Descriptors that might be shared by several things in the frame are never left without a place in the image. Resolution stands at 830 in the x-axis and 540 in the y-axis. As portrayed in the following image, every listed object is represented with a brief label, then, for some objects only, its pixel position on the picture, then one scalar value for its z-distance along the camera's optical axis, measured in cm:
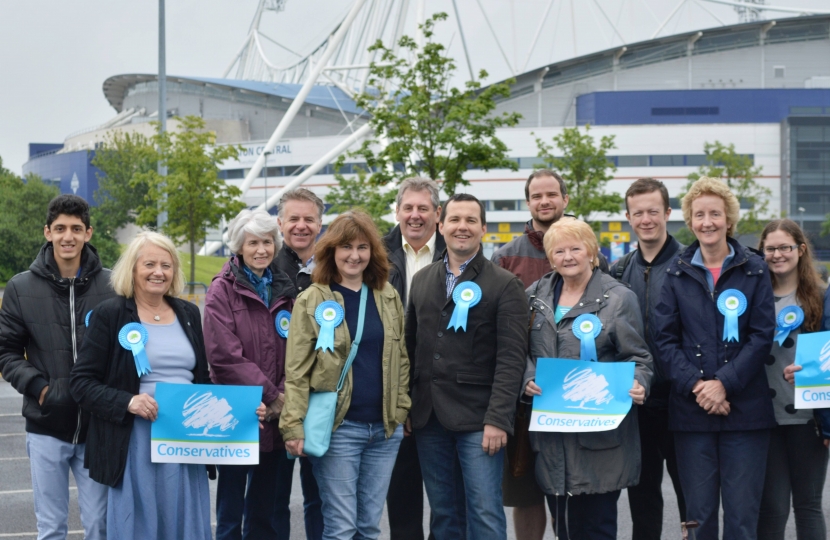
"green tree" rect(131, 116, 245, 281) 2903
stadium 6512
